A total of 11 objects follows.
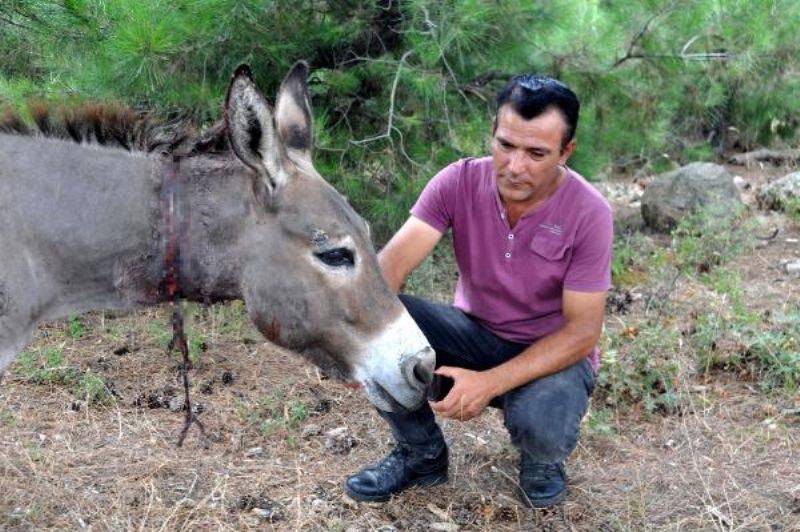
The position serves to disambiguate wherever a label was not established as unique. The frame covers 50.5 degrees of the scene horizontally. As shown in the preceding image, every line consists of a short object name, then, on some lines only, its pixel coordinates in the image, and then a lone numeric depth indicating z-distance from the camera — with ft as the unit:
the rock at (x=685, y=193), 23.11
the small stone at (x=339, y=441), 13.32
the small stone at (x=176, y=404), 14.60
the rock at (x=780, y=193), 24.26
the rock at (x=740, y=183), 27.86
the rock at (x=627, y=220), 23.77
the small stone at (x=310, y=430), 13.73
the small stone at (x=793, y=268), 20.12
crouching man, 10.84
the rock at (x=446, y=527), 11.30
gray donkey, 9.15
